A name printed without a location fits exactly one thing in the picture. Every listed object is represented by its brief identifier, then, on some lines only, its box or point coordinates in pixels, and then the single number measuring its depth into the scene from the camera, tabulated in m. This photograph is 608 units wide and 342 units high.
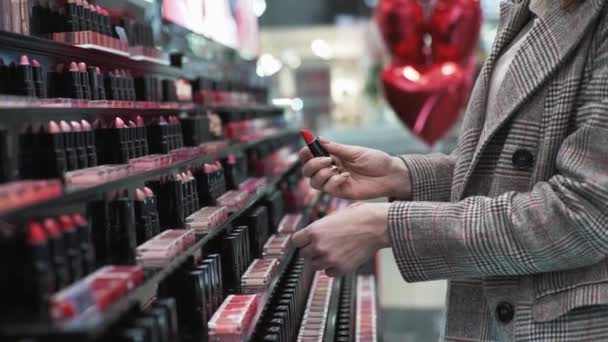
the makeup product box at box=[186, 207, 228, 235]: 1.44
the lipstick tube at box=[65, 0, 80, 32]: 1.42
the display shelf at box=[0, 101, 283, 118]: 1.11
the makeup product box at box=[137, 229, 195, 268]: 1.17
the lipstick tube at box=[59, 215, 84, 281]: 0.98
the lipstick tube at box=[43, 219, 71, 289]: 0.93
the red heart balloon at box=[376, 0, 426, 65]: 4.57
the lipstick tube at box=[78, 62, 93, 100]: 1.40
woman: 1.18
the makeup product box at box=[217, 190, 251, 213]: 1.72
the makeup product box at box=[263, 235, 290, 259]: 1.83
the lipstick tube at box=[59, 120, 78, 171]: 1.15
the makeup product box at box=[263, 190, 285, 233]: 2.16
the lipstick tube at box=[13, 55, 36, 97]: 1.23
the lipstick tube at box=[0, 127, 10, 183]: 1.03
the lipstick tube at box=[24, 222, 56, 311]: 0.87
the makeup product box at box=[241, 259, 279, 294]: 1.55
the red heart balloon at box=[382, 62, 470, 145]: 4.64
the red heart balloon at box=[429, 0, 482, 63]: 4.47
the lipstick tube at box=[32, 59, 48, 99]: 1.27
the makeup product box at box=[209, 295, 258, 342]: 1.26
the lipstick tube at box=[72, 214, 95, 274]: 1.01
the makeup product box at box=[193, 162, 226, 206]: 1.73
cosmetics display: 0.90
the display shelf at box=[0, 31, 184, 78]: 1.31
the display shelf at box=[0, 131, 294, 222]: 0.87
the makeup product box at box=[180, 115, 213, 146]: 1.88
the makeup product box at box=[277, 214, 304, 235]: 2.16
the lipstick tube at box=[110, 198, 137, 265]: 1.20
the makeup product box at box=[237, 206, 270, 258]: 1.85
